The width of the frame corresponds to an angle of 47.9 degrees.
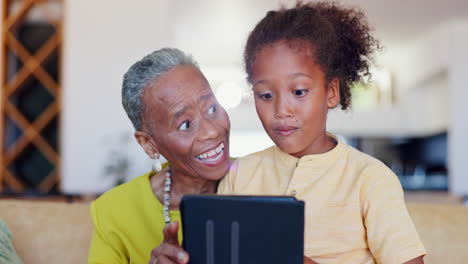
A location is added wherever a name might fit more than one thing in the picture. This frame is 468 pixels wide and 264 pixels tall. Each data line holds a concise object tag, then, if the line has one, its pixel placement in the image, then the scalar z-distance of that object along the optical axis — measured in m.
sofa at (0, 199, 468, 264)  1.01
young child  0.73
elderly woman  0.93
